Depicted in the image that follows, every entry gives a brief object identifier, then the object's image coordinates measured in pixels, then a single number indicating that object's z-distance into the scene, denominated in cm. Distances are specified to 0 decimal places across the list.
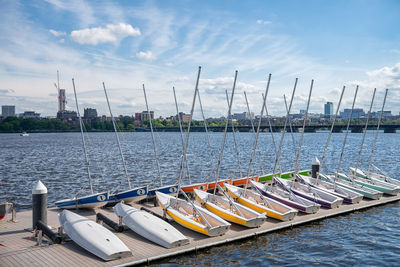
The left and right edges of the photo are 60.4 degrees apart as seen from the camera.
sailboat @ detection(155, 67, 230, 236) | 1648
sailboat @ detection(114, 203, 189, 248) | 1510
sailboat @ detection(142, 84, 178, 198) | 2339
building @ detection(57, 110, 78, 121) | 17005
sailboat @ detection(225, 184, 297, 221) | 1936
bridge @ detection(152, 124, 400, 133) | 14925
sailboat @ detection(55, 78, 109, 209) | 2038
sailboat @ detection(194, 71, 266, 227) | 1788
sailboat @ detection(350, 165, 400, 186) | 3056
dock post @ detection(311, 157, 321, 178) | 3018
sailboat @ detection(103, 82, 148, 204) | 2191
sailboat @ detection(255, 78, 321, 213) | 2095
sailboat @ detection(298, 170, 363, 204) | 2372
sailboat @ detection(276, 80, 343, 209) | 2247
